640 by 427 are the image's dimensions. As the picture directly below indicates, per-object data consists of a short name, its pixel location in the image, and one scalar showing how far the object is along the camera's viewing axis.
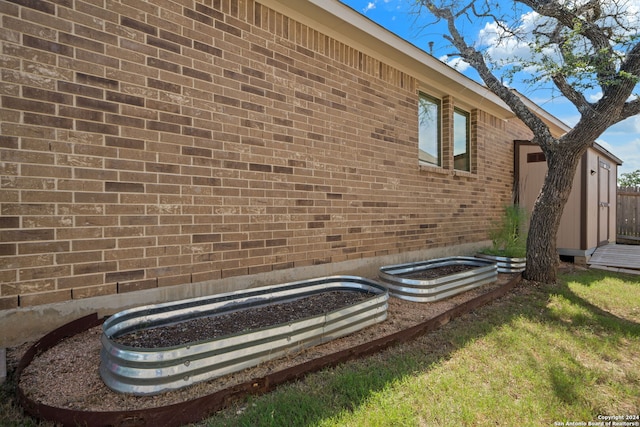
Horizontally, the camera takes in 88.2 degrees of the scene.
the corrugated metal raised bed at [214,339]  1.88
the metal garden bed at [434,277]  3.99
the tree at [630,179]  27.03
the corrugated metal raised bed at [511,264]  5.99
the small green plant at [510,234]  6.69
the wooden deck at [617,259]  7.05
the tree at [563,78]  4.69
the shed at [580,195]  8.01
